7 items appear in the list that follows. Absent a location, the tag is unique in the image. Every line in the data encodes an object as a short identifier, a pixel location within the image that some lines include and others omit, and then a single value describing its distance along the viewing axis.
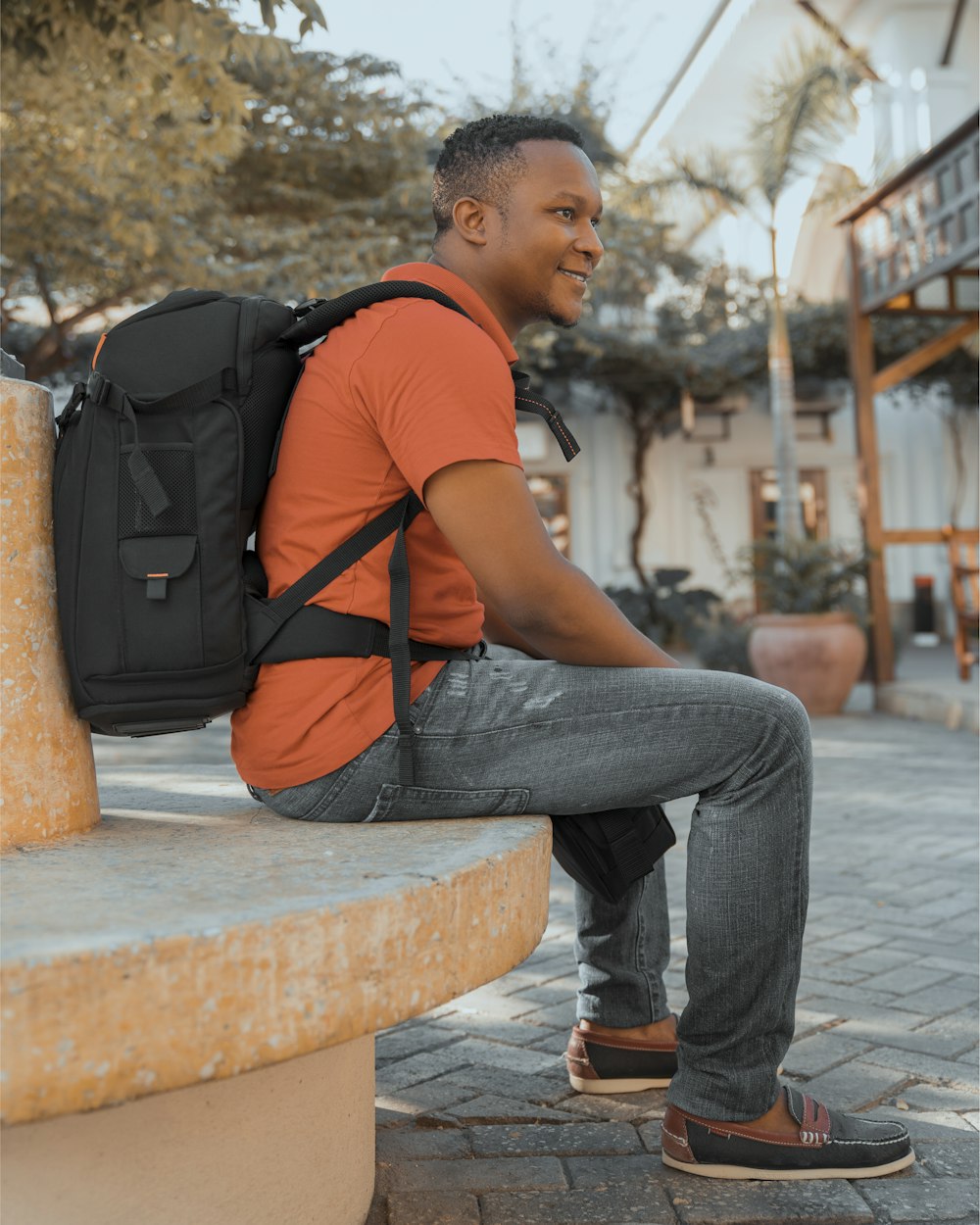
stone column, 1.79
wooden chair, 10.79
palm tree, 12.06
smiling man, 1.89
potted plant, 10.27
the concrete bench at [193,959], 1.27
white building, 20.47
